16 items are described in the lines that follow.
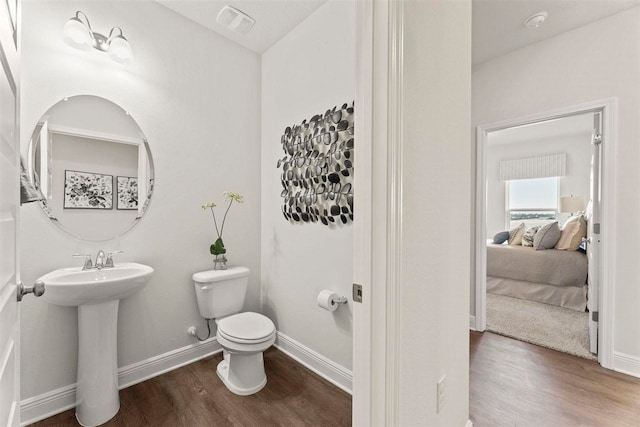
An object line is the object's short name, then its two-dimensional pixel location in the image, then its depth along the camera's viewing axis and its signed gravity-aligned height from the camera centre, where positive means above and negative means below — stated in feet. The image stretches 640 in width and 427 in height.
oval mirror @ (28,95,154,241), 5.45 +0.87
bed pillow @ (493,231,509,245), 15.39 -1.54
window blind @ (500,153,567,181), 17.46 +2.66
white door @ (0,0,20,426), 1.95 -0.06
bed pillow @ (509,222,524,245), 14.51 -1.32
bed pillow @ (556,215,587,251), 11.72 -1.02
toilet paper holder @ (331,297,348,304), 6.17 -1.93
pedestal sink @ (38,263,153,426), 4.99 -2.39
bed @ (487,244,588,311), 10.72 -2.60
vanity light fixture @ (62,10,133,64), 5.41 +3.35
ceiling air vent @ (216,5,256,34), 6.74 +4.59
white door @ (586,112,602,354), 7.12 -0.54
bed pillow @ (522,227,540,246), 13.65 -1.29
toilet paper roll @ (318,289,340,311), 6.12 -1.92
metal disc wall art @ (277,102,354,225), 6.01 +0.93
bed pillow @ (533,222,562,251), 12.27 -1.21
